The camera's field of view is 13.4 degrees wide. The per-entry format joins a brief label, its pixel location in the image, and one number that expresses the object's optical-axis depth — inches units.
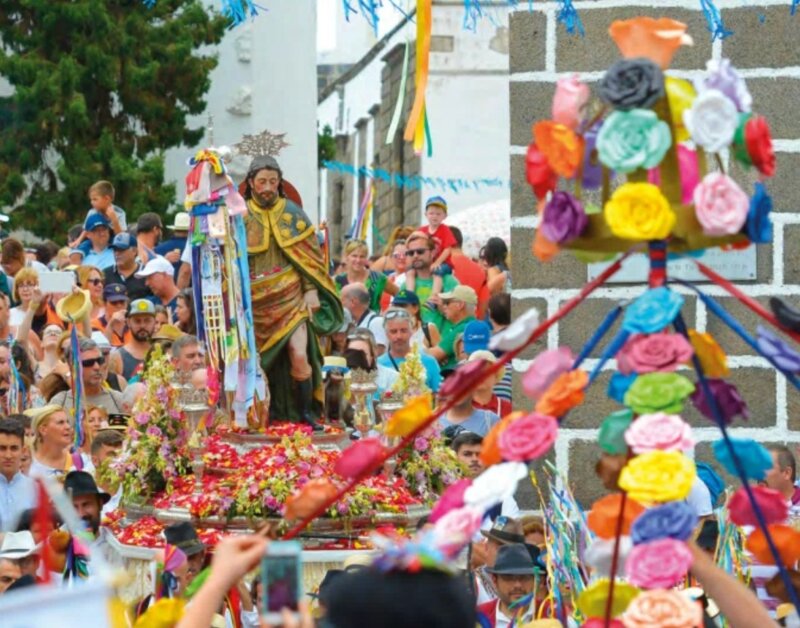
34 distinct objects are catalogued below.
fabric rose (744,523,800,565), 284.9
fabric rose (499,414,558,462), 268.9
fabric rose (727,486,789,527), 280.9
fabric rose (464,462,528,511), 267.9
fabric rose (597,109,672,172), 268.4
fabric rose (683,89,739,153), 269.2
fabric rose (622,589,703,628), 258.6
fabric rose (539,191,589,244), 275.7
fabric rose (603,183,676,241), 268.9
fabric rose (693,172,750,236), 267.9
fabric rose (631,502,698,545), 261.9
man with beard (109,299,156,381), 811.0
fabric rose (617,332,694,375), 266.6
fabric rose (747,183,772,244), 272.4
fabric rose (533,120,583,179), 278.2
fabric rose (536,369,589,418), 271.2
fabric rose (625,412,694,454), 264.4
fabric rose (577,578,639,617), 278.2
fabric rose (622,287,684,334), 267.4
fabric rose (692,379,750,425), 278.9
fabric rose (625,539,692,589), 260.9
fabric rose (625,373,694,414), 265.1
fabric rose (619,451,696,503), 261.6
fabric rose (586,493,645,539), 275.2
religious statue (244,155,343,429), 635.0
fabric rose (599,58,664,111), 268.7
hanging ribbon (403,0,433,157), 500.5
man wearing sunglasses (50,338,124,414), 738.8
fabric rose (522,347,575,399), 277.4
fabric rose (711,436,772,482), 275.2
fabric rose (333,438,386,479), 278.4
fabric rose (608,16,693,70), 278.2
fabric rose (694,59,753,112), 272.7
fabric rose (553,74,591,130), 281.9
